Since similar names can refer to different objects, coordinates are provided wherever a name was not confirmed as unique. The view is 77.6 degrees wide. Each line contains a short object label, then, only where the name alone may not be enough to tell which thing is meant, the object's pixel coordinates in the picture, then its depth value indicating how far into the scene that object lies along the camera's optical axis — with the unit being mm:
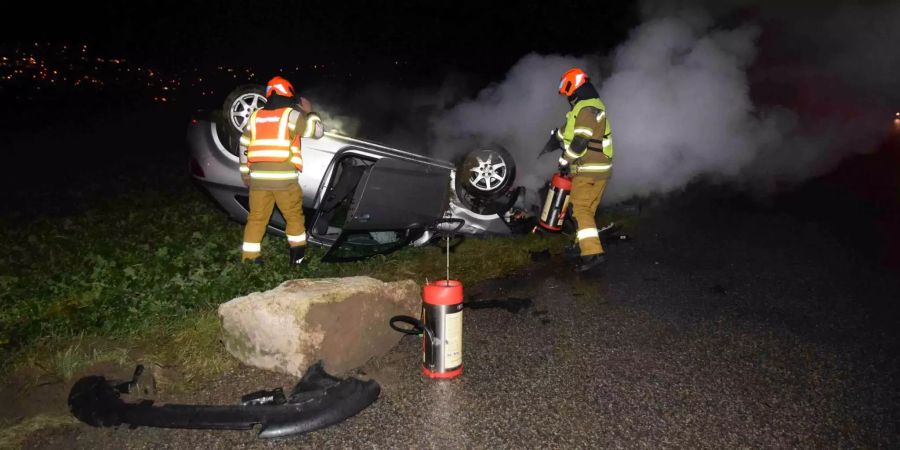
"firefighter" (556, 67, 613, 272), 5570
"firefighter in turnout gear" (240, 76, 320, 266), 5047
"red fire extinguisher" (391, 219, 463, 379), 3396
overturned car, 5117
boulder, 3410
